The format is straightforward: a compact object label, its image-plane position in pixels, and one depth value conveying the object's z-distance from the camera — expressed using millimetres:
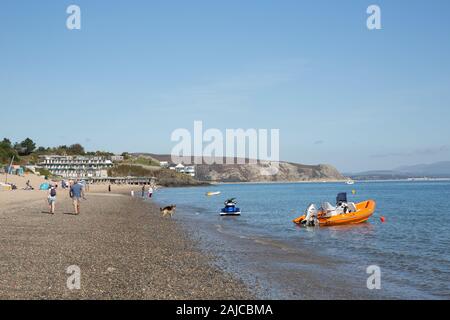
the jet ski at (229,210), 38166
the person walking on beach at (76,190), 28141
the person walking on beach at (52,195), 28234
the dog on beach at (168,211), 35391
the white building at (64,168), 189812
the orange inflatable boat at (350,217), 30109
